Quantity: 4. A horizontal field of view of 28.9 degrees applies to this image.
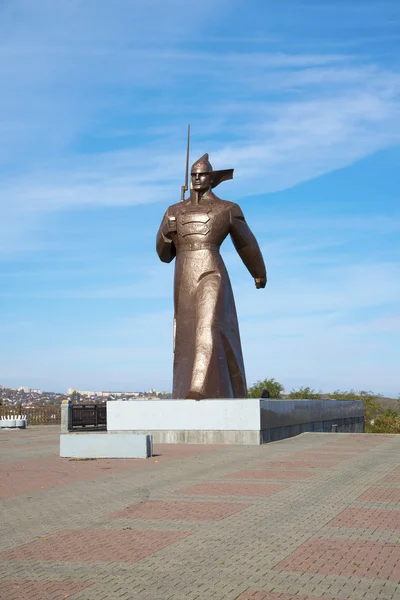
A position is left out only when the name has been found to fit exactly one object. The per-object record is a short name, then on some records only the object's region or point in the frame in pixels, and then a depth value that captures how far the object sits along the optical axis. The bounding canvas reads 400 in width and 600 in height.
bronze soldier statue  17.20
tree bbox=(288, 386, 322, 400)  42.53
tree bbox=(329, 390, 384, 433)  43.69
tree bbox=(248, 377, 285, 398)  42.09
